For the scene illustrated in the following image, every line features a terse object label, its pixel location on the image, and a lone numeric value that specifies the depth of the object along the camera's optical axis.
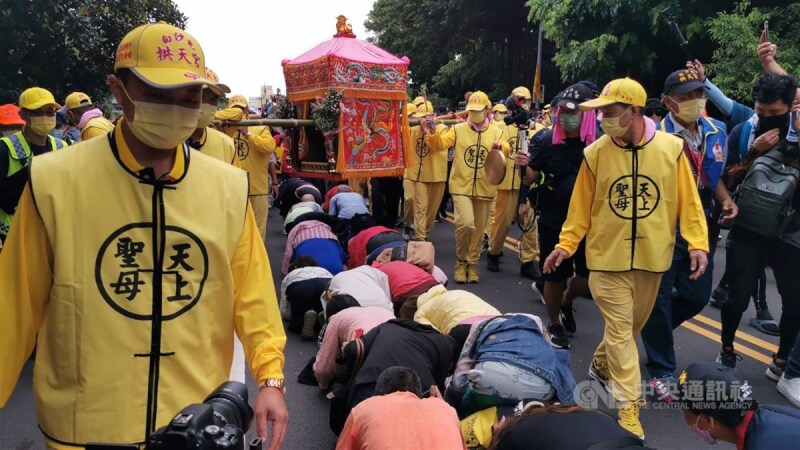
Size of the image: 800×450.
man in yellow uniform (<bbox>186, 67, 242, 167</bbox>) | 4.97
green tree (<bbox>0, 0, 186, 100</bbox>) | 10.62
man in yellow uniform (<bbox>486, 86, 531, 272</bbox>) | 7.73
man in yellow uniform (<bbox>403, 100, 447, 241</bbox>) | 8.60
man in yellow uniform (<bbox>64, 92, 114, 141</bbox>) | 6.18
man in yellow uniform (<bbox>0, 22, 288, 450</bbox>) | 1.76
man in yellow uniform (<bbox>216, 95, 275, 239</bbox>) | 7.47
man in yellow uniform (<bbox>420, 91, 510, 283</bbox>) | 7.35
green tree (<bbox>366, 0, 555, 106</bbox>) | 24.77
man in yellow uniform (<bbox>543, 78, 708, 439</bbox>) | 3.95
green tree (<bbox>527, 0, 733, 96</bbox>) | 12.96
